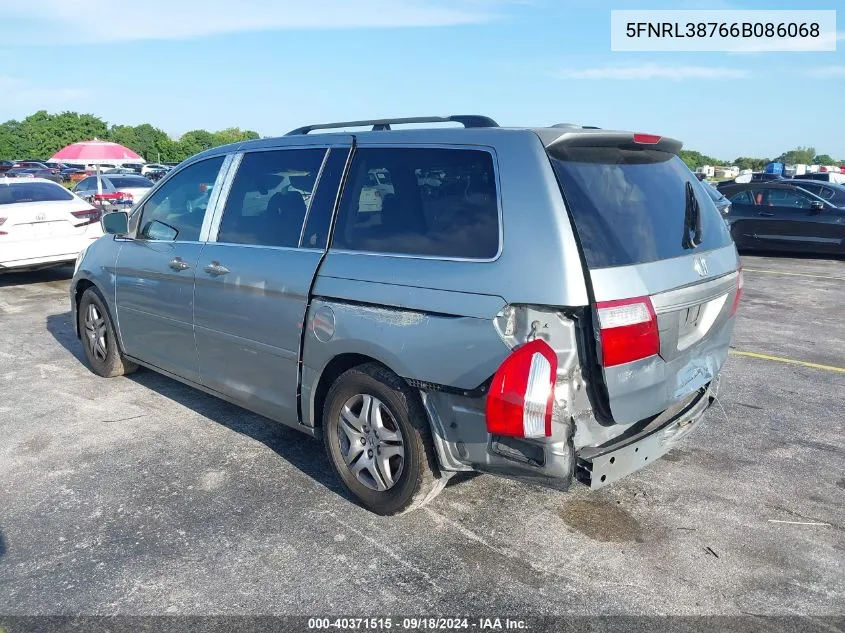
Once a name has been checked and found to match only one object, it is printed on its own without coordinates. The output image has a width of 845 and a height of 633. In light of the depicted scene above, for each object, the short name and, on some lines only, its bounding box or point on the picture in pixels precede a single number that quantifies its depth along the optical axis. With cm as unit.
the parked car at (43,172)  4061
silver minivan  295
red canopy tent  1742
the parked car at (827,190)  1407
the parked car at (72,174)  4725
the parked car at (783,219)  1391
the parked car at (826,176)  2796
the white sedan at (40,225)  943
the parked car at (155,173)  4231
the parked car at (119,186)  1897
